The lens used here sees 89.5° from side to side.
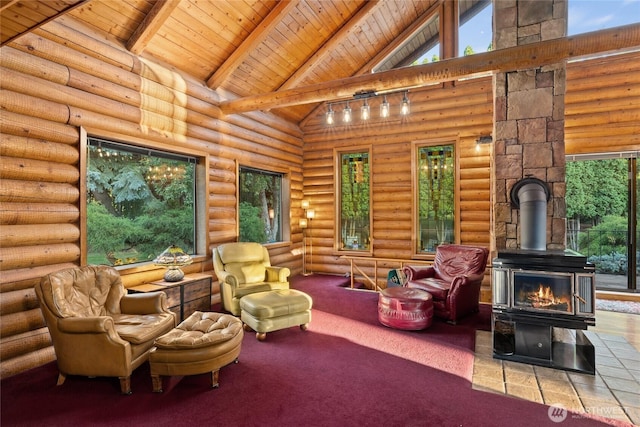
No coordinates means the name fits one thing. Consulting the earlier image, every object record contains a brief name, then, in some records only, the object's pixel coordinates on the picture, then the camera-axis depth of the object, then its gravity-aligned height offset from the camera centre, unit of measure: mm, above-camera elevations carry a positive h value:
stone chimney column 3982 +1163
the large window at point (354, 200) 7555 +303
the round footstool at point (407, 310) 4254 -1302
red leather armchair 4574 -1027
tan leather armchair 2781 -1082
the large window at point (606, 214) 5902 -32
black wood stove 3266 -993
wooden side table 4043 -1050
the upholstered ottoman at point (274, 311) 3902 -1214
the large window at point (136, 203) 4086 +156
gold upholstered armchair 4559 -910
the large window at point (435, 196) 6762 +351
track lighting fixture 4531 +1600
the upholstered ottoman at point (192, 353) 2787 -1226
